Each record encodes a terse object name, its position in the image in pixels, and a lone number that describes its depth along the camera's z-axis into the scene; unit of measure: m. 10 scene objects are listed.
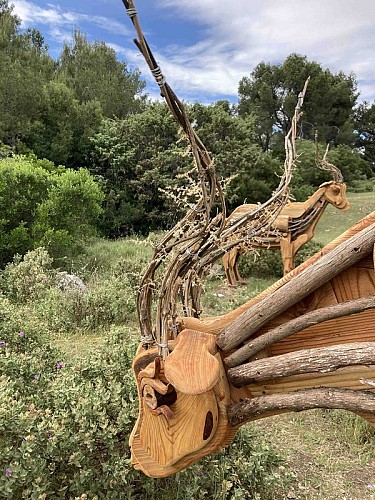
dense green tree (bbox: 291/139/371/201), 10.53
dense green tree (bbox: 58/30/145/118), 14.91
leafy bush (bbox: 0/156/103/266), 6.12
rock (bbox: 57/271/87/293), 5.04
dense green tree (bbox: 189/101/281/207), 9.22
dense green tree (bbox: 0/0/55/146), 10.56
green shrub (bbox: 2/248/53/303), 4.80
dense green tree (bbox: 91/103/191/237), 9.48
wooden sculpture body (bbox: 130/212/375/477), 0.68
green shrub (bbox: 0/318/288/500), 1.69
